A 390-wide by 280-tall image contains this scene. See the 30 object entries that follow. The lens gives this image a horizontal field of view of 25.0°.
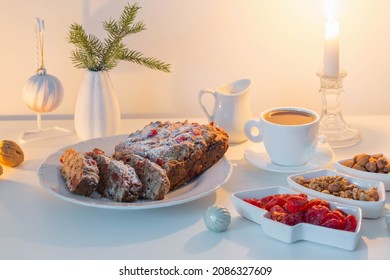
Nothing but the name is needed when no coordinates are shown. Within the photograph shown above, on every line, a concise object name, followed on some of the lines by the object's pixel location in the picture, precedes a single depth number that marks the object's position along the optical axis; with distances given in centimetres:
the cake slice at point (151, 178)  124
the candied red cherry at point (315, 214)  114
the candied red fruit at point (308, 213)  113
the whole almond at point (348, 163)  134
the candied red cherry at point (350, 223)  113
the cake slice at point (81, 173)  123
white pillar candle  148
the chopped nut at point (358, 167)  133
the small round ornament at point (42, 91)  153
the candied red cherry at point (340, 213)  115
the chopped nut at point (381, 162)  131
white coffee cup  137
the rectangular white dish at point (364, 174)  129
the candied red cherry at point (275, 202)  118
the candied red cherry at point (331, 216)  114
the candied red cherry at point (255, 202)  121
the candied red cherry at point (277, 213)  115
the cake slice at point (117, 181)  122
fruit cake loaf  130
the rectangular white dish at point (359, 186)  120
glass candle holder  151
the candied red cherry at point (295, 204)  115
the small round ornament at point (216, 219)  117
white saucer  138
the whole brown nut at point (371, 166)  132
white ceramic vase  149
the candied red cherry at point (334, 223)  113
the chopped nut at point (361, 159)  133
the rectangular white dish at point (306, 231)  111
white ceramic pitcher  150
